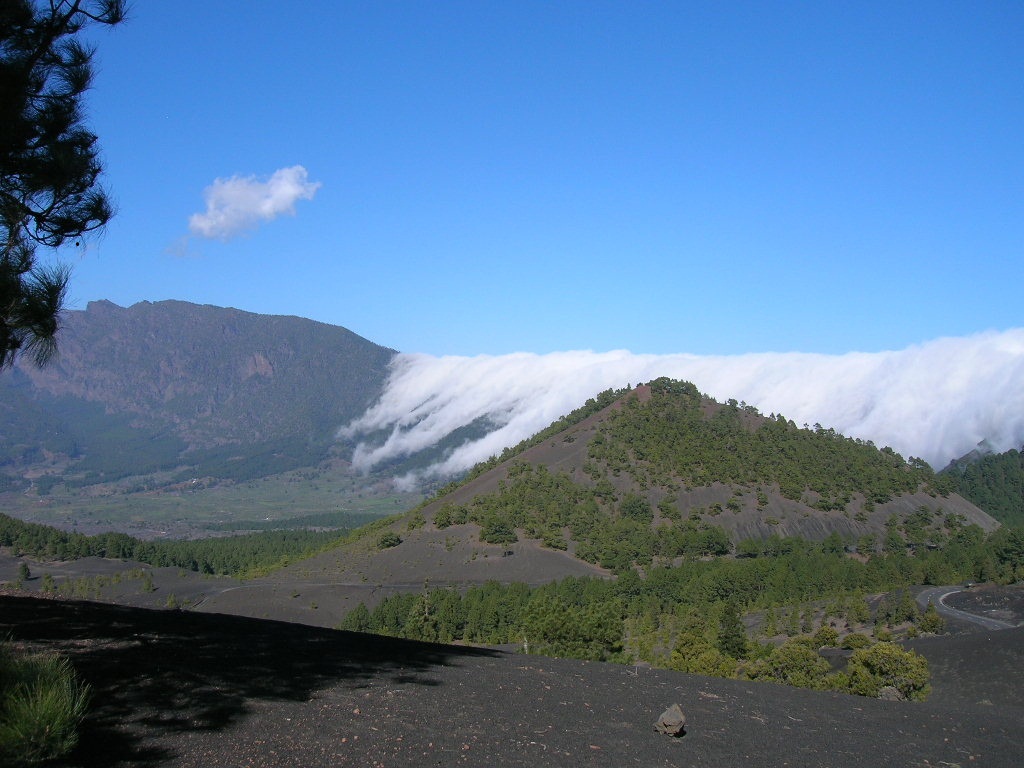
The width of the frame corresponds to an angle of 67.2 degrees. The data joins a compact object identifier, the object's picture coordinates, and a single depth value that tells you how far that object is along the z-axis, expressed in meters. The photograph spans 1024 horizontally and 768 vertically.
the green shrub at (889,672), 24.00
